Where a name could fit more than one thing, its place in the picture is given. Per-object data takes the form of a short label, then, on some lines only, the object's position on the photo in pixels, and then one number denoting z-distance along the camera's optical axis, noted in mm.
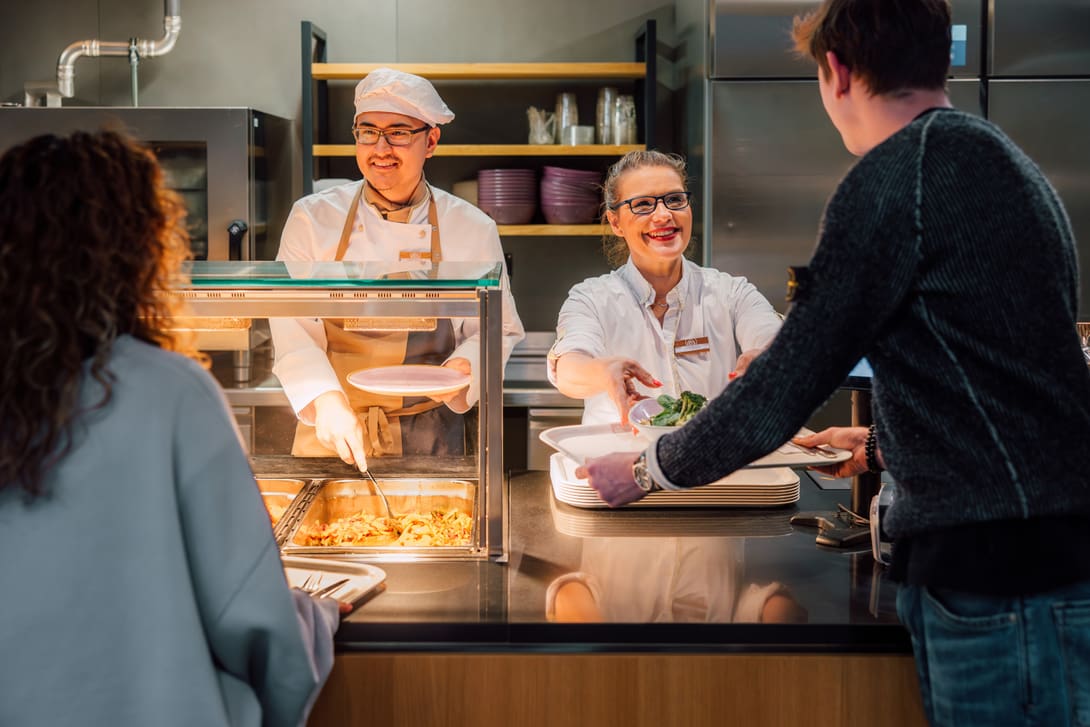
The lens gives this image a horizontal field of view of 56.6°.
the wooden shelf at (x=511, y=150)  3518
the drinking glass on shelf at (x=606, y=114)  3605
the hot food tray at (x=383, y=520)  1603
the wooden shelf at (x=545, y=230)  3537
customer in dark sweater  1049
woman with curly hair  961
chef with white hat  2262
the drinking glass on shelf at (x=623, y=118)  3592
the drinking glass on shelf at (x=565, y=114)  3617
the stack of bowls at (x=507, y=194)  3559
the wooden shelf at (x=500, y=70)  3543
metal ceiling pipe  3637
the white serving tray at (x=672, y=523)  1695
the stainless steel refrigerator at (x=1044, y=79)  3381
